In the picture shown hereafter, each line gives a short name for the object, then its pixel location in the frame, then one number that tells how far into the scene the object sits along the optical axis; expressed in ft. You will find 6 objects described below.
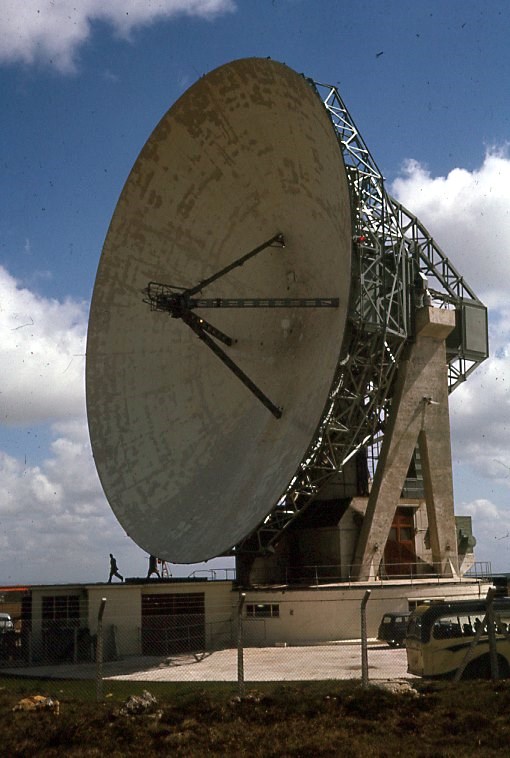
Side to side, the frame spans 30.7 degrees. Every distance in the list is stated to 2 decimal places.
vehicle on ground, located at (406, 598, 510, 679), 62.49
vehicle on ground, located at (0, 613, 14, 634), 106.78
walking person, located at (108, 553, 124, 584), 120.98
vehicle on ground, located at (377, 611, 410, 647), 97.21
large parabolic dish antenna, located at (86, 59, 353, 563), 92.30
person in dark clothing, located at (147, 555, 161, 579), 122.42
